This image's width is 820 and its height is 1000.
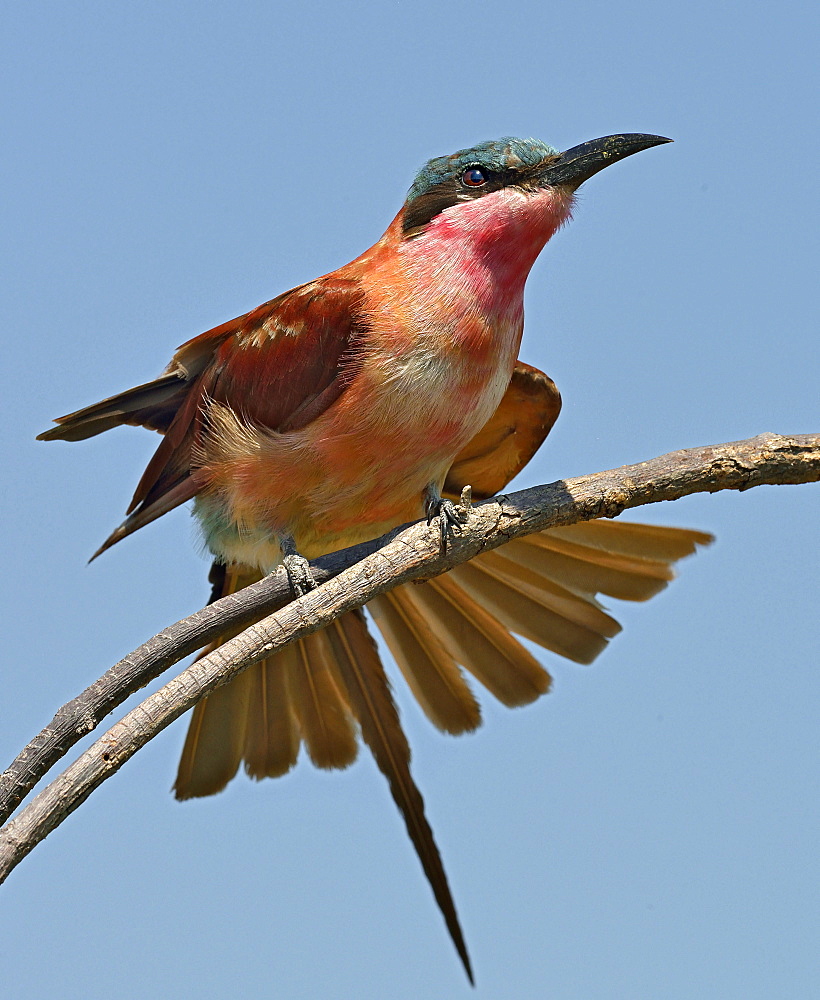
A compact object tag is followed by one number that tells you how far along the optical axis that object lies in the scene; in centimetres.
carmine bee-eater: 816
